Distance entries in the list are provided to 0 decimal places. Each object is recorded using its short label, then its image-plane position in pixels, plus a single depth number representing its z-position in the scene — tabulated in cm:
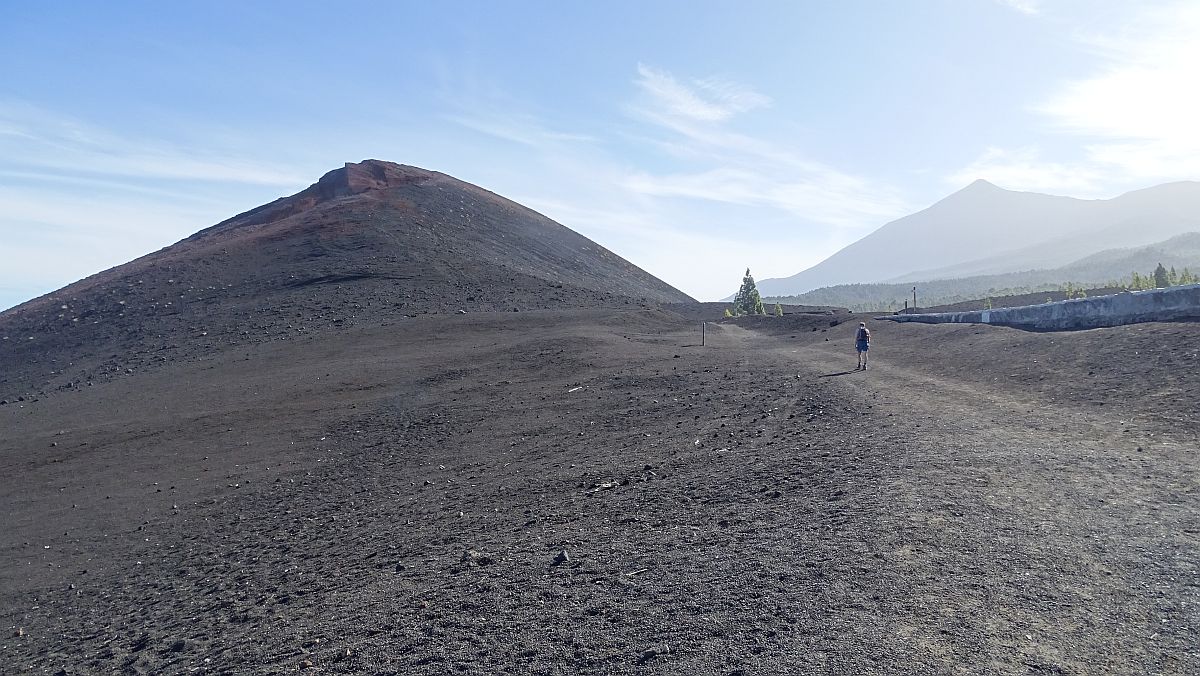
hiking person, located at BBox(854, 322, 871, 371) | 1719
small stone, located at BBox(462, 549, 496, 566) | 707
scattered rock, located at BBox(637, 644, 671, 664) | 462
